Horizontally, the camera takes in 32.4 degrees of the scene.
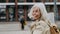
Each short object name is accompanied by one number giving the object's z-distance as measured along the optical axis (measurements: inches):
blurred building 835.9
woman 66.2
